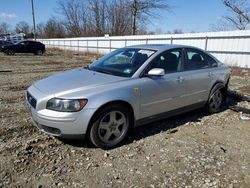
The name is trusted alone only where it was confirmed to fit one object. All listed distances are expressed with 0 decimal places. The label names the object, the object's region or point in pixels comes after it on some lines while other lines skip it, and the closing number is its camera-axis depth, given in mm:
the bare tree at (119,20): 31623
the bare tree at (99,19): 34409
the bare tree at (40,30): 48944
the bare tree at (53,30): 43884
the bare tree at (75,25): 39478
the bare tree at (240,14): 17787
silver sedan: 2630
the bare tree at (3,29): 68909
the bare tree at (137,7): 23677
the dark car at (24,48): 17901
